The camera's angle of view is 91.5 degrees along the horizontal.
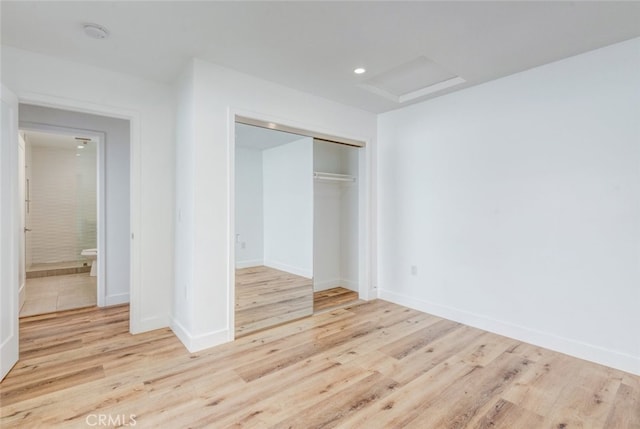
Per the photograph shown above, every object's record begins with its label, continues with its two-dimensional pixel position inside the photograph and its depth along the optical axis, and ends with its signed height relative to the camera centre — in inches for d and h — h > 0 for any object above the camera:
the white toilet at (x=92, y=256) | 218.8 -28.8
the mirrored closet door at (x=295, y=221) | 152.1 -3.3
